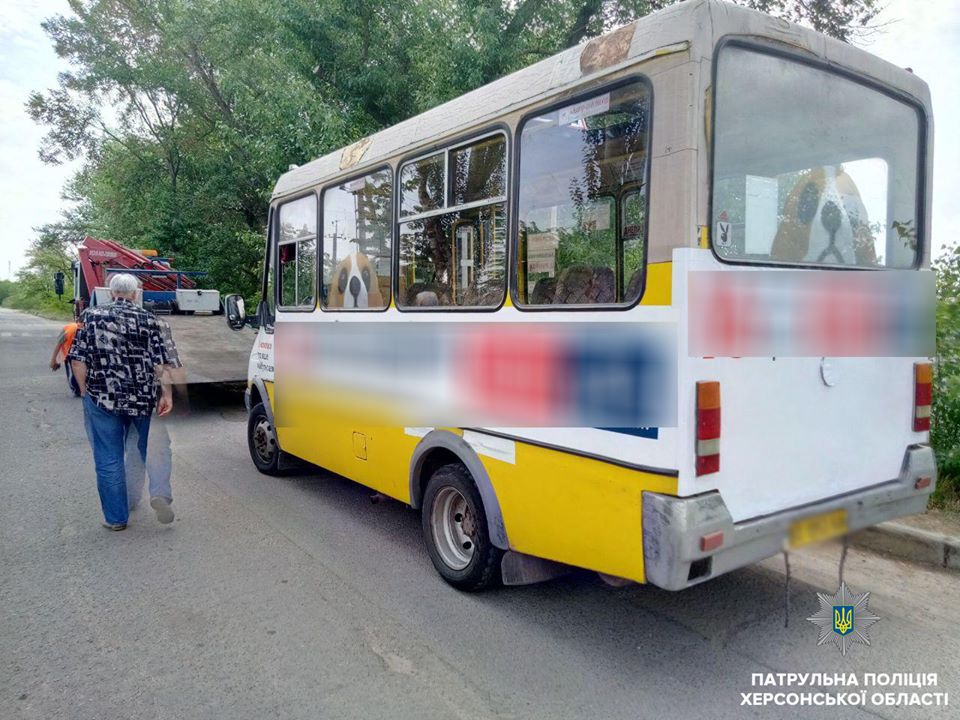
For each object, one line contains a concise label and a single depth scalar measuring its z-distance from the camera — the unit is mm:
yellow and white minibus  2781
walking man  4801
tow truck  10008
